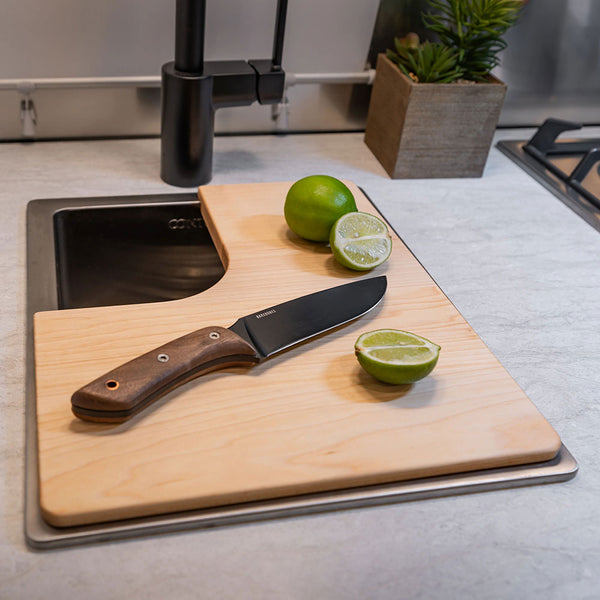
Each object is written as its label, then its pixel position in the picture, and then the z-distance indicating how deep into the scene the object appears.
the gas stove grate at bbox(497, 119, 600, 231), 1.22
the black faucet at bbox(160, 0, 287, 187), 0.99
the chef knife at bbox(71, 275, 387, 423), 0.63
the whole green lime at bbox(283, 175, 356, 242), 0.88
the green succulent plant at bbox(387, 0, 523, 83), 1.13
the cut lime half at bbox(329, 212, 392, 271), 0.86
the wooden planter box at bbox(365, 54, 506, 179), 1.14
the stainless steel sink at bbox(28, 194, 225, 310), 0.96
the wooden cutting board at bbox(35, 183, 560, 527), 0.60
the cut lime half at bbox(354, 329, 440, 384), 0.69
